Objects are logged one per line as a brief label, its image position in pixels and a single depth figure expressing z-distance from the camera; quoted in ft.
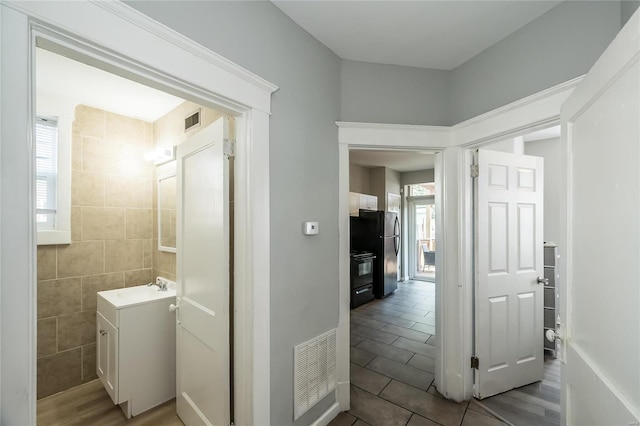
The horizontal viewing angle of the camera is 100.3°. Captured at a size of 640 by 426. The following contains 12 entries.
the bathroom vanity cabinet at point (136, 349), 6.82
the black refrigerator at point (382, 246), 17.26
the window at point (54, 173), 7.55
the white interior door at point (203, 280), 5.05
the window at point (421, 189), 22.84
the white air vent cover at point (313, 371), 5.59
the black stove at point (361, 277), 15.17
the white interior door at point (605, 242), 2.39
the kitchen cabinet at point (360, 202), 16.63
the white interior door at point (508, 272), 7.28
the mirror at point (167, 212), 8.43
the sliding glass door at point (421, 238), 22.85
